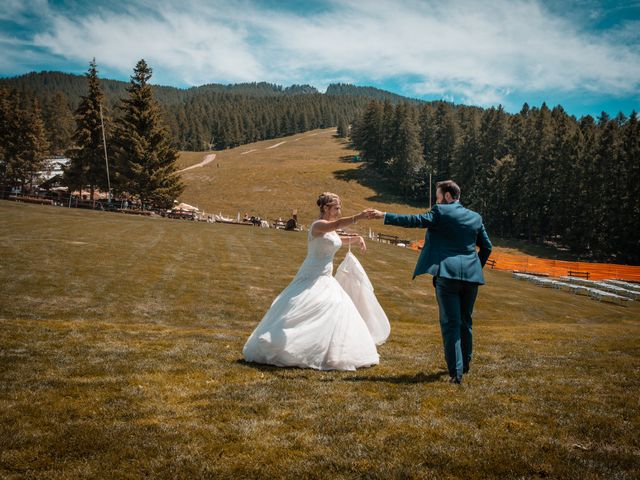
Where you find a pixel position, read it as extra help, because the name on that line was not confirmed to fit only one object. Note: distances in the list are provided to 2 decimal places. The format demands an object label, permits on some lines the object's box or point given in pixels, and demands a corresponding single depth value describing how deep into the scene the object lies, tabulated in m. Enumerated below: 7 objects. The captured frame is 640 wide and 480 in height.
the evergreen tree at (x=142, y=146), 53.69
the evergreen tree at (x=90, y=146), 54.59
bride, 7.31
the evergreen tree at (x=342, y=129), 175.75
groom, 6.59
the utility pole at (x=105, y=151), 53.03
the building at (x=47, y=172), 86.24
